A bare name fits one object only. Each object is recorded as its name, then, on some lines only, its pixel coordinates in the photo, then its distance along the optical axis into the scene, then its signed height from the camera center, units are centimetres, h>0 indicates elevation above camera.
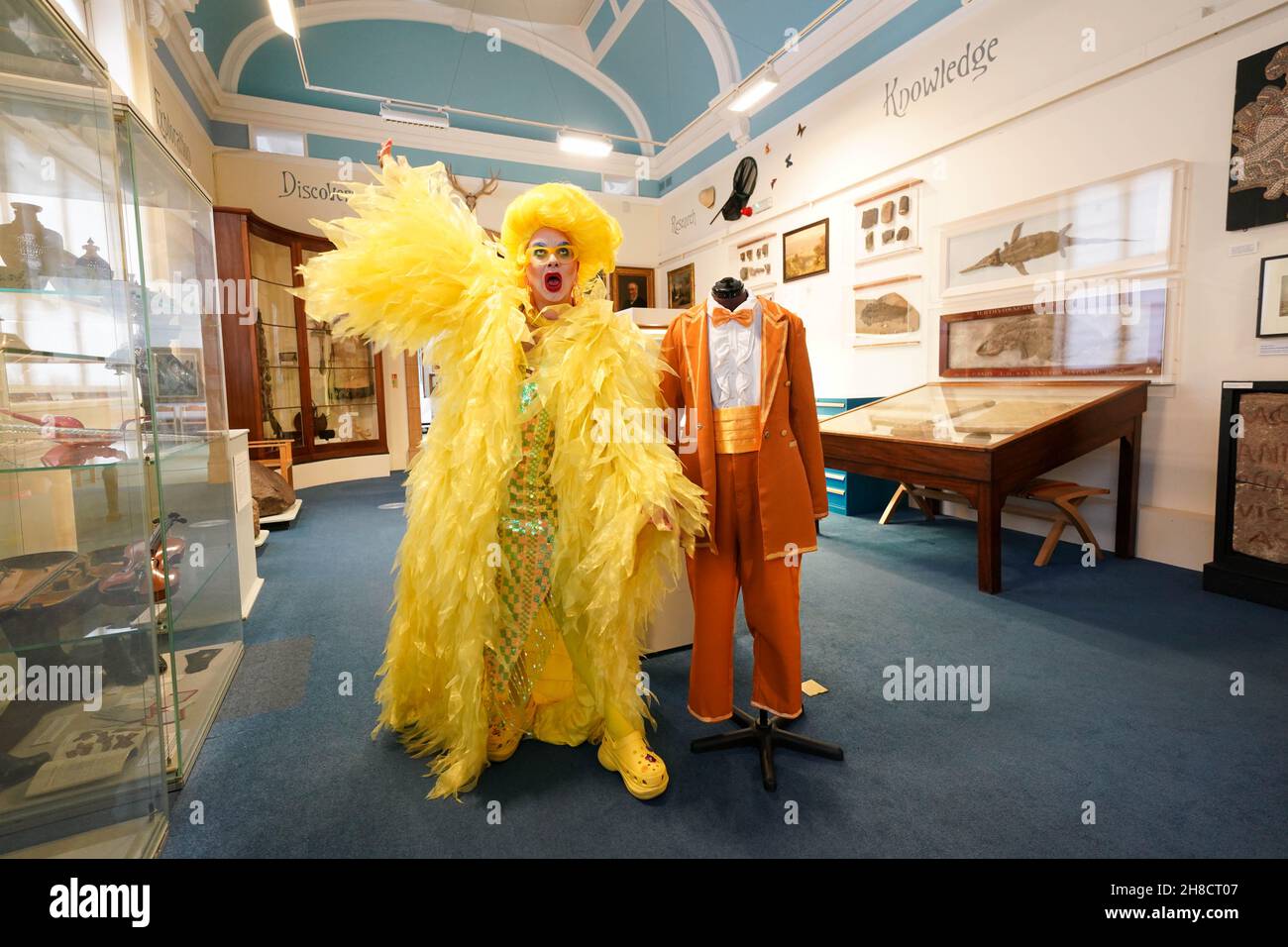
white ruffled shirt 196 +14
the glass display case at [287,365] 641 +63
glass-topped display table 359 -22
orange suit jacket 194 -5
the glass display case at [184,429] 188 -5
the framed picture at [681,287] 953 +190
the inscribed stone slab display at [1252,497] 325 -52
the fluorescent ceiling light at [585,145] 729 +316
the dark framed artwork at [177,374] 220 +16
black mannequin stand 209 -113
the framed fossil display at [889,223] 562 +172
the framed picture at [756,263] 758 +185
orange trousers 197 -64
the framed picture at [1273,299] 342 +56
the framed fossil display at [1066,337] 405 +49
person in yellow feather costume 183 -14
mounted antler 821 +299
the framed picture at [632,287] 1009 +202
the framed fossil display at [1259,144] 338 +143
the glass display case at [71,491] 156 -21
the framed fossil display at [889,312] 571 +90
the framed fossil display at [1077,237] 390 +119
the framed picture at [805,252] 674 +174
